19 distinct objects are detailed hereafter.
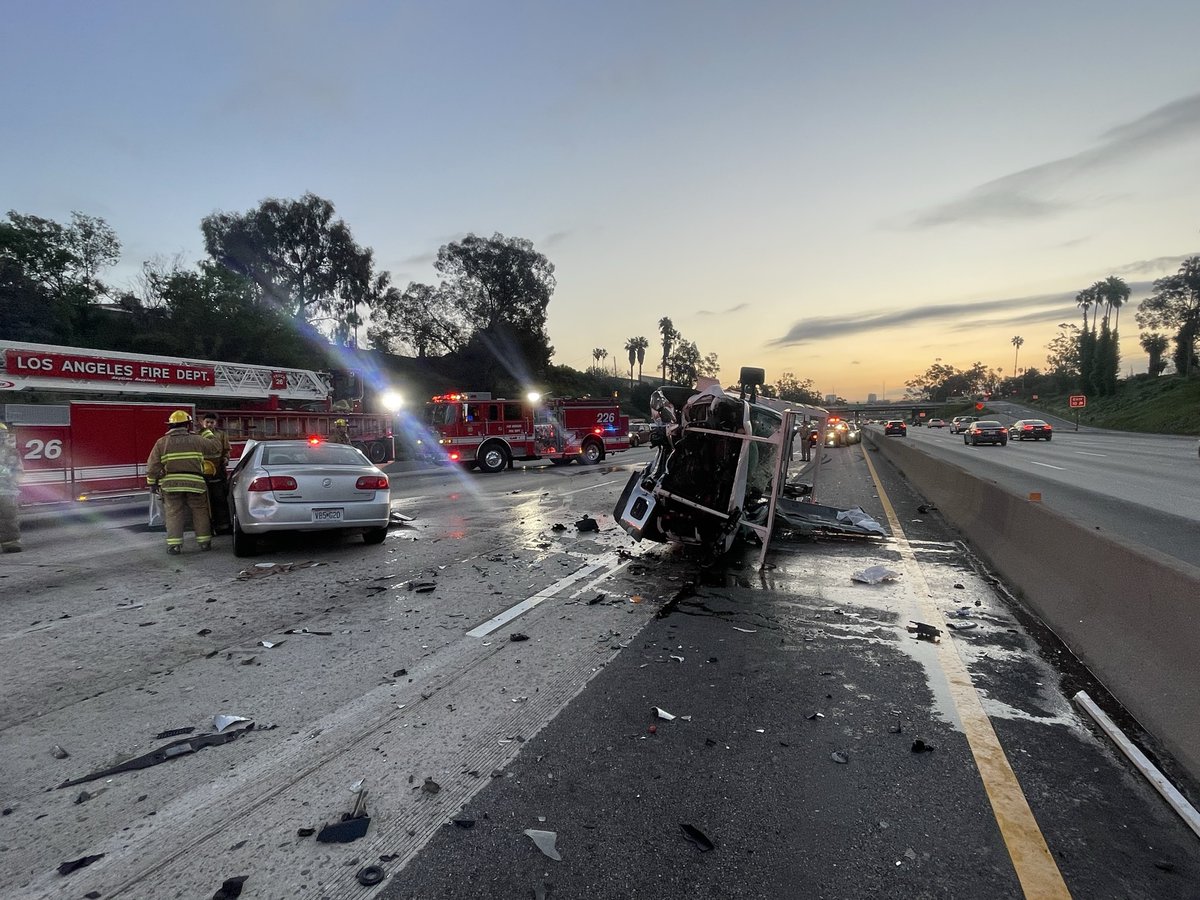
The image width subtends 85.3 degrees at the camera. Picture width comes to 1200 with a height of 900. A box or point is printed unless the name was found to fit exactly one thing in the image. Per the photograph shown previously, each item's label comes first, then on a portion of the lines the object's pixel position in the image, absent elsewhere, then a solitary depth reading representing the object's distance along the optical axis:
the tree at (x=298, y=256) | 52.44
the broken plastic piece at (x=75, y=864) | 2.37
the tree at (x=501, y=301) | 60.84
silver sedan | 7.58
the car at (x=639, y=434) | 38.31
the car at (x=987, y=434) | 35.50
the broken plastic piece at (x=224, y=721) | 3.49
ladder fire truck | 10.84
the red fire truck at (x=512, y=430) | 21.42
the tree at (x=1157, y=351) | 88.09
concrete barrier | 3.23
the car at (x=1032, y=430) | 39.75
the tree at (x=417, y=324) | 60.88
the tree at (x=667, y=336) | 118.19
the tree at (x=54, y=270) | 30.59
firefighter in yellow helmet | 8.02
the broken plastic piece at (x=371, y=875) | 2.31
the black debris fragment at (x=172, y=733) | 3.39
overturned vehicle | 7.53
